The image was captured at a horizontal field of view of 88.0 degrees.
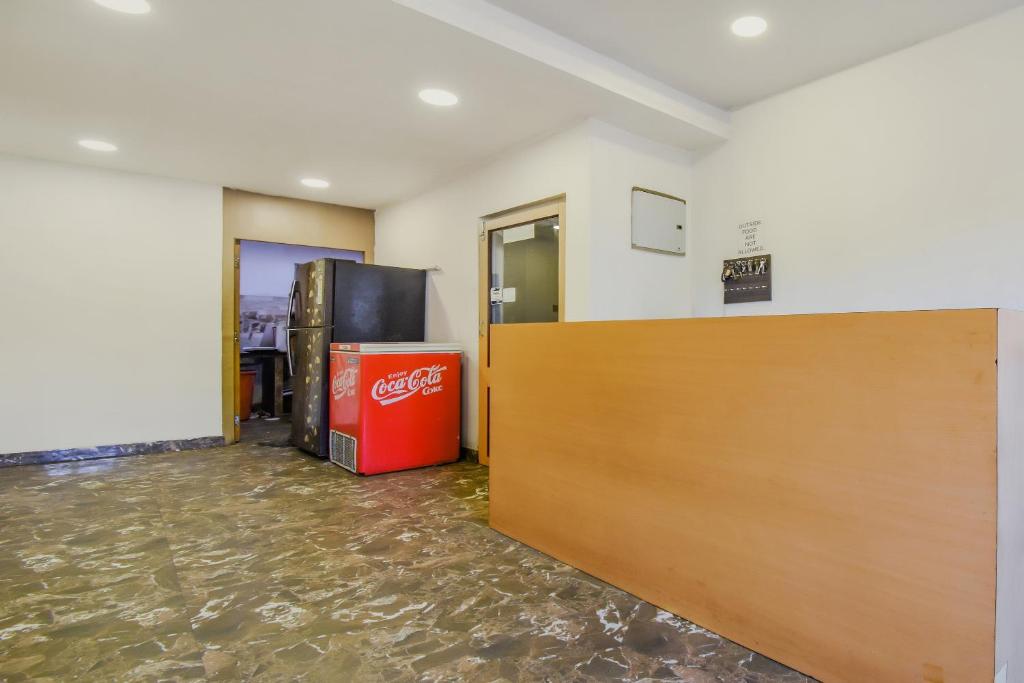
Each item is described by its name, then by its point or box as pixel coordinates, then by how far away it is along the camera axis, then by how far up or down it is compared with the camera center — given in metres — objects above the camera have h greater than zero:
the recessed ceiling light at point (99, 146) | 3.78 +1.37
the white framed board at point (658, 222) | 3.45 +0.79
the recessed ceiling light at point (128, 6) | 2.19 +1.37
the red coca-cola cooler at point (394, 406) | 3.71 -0.51
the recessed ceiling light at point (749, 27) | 2.50 +1.51
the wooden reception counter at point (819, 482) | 1.20 -0.40
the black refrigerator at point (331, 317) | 4.25 +0.16
